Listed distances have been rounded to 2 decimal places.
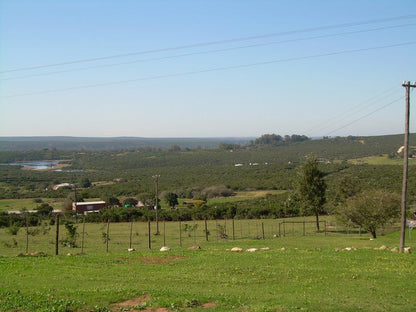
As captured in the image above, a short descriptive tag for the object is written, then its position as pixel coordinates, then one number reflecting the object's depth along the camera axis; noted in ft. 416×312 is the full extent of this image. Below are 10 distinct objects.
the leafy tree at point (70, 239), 95.47
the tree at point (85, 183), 328.95
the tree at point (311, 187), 136.67
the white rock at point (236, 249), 75.15
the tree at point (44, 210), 190.10
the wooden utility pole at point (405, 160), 70.49
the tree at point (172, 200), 231.50
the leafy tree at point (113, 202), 233.14
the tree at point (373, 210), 103.60
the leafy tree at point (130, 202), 236.14
